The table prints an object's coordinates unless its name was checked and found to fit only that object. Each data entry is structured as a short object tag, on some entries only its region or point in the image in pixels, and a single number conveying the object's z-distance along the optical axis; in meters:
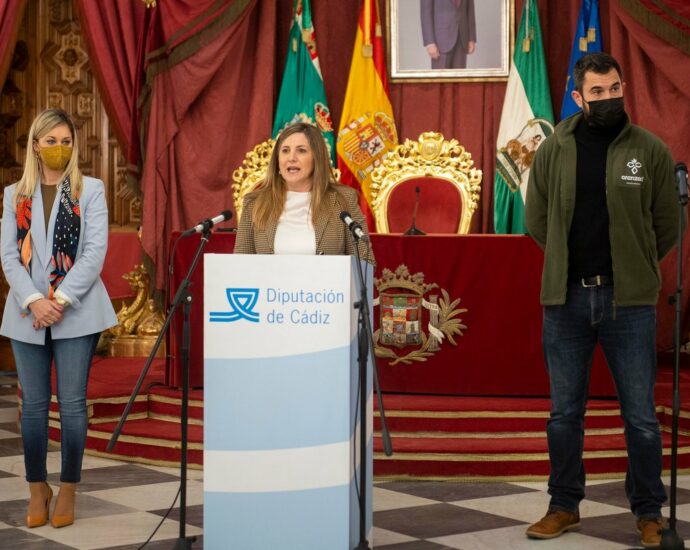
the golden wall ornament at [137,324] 7.79
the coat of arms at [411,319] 5.78
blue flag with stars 7.48
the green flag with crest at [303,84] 7.78
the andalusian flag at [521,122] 7.51
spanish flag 7.70
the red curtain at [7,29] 7.34
